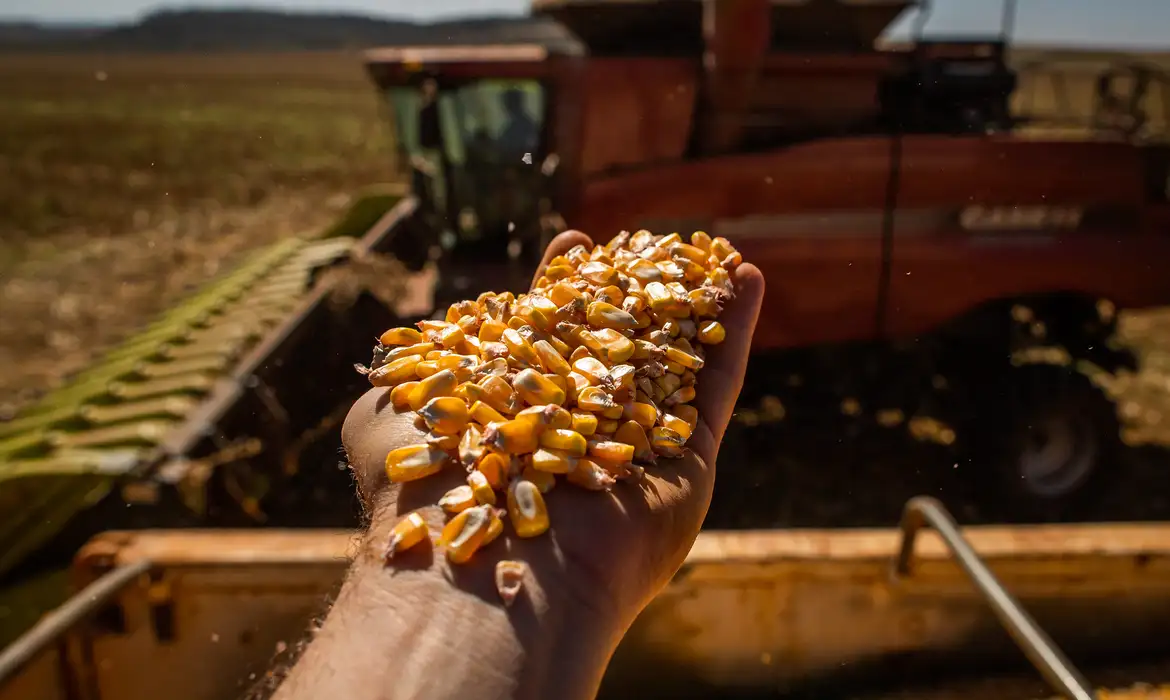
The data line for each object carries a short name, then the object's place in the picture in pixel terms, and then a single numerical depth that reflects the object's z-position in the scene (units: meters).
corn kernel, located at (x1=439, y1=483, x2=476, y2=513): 0.19
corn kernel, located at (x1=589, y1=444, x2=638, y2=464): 0.20
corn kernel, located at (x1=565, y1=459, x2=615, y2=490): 0.20
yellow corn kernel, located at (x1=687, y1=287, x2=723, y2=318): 0.25
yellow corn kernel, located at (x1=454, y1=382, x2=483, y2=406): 0.20
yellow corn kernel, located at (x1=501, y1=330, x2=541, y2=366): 0.21
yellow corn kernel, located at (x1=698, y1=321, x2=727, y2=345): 0.25
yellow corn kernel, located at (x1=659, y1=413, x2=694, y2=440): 0.22
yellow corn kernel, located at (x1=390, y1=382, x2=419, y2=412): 0.21
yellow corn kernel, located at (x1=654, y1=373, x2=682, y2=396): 0.23
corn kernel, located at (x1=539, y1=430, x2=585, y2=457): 0.19
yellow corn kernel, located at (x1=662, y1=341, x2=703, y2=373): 0.23
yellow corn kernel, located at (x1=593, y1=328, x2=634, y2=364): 0.22
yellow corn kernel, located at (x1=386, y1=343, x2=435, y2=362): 0.22
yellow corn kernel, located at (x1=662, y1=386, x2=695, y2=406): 0.23
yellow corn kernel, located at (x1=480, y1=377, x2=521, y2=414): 0.20
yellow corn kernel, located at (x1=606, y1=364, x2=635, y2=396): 0.21
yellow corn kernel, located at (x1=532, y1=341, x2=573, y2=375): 0.22
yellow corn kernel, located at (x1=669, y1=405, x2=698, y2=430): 0.23
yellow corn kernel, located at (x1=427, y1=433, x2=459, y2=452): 0.20
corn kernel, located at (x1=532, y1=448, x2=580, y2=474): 0.19
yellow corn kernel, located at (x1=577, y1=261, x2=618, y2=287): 0.24
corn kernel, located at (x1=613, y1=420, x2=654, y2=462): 0.21
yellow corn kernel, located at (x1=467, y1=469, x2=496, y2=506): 0.19
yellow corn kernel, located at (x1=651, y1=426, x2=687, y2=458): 0.21
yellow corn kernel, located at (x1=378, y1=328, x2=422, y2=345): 0.23
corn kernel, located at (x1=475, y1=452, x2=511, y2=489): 0.19
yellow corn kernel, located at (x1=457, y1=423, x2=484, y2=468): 0.19
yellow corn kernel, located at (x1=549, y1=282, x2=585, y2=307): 0.23
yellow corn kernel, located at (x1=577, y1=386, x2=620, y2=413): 0.21
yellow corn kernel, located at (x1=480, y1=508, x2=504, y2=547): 0.18
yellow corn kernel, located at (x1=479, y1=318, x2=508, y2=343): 0.23
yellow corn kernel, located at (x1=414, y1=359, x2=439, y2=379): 0.21
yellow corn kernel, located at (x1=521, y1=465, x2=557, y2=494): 0.19
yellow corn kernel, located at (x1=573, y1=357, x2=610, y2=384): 0.21
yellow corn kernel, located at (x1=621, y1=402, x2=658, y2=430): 0.21
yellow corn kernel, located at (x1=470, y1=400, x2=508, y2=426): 0.20
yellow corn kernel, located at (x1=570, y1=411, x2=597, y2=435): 0.20
